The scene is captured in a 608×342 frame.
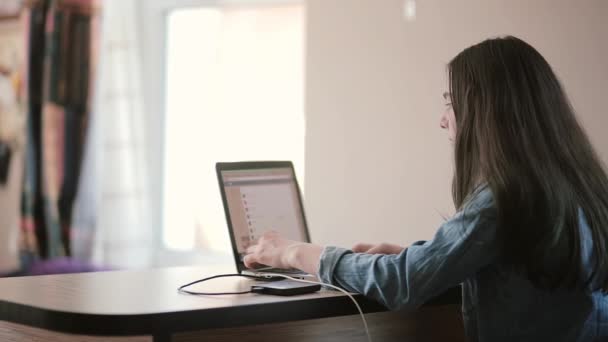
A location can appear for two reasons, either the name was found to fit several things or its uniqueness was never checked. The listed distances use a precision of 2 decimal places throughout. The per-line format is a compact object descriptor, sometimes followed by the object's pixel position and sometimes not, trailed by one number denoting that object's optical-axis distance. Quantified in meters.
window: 4.14
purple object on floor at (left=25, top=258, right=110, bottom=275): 4.14
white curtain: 4.32
